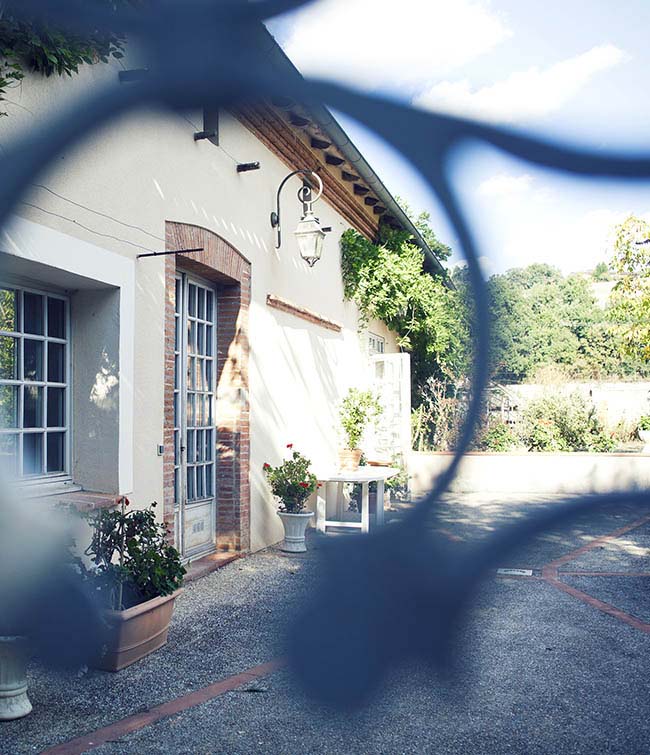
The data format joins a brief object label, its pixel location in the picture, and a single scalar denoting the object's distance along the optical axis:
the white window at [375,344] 9.28
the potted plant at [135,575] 3.25
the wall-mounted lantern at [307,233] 6.41
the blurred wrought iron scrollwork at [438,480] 0.54
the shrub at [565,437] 6.39
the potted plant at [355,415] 7.91
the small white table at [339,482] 6.66
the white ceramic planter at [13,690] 2.66
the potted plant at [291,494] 6.12
